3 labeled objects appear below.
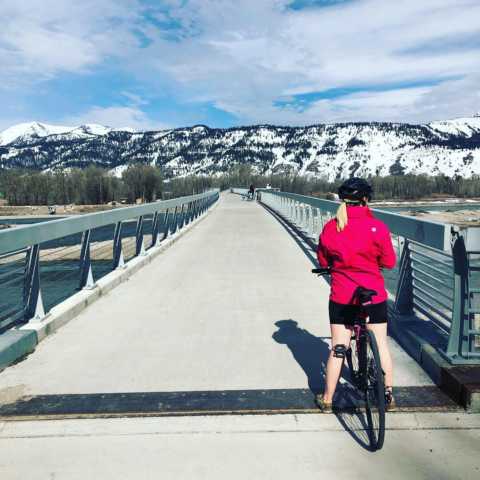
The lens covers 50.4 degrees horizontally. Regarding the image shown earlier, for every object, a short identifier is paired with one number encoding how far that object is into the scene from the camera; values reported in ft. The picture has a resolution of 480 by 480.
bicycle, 10.31
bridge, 10.20
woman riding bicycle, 11.49
